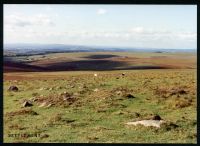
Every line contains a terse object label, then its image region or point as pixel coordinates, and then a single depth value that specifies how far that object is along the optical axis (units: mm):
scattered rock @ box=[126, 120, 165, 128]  15742
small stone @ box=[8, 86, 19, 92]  22850
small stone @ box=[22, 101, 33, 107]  19397
